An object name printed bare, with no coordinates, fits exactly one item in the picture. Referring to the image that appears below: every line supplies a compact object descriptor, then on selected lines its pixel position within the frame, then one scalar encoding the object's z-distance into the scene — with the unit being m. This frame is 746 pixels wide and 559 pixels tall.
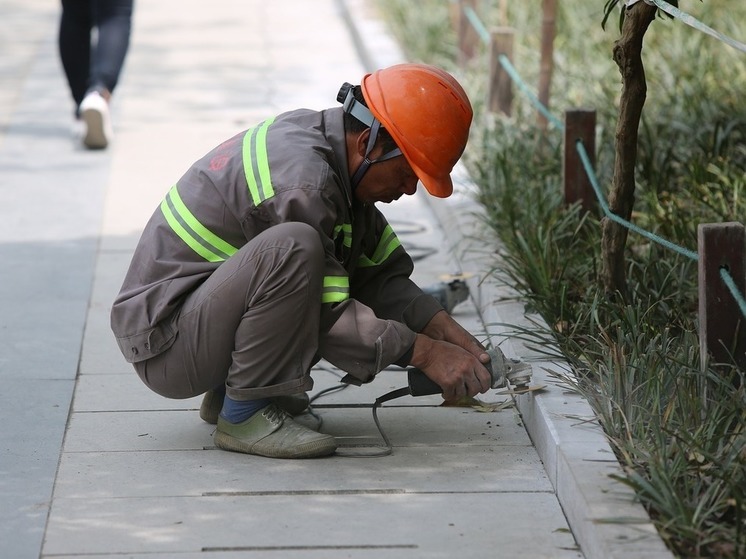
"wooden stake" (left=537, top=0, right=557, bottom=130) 13.49
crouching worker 7.35
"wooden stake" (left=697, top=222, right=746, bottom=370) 7.15
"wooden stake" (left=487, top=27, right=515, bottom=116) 14.62
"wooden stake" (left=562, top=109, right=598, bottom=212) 10.57
